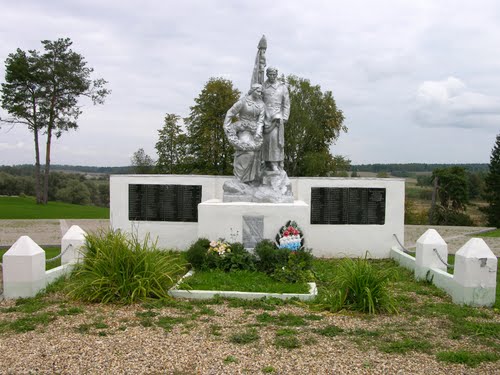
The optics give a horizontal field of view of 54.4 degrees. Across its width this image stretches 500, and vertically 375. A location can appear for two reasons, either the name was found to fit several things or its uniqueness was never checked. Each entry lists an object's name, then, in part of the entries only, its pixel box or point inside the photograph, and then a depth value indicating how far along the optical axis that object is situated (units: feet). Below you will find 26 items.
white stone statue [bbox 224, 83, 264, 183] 31.30
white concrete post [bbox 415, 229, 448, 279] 25.08
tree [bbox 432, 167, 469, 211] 111.96
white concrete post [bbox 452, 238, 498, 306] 20.08
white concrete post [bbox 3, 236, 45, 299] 20.58
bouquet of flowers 26.73
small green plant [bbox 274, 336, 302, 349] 14.73
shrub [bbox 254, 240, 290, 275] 25.38
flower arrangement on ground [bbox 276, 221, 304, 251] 27.27
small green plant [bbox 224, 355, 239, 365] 13.47
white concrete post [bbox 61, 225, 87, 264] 26.03
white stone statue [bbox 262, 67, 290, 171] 32.01
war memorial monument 31.71
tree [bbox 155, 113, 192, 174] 83.15
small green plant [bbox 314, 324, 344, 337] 16.02
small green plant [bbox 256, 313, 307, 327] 17.19
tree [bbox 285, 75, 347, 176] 91.90
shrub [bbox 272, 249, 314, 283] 23.83
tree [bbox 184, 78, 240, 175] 79.10
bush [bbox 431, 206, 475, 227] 110.73
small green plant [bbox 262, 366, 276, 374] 12.87
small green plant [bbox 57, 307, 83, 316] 18.09
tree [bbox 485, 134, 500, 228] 105.29
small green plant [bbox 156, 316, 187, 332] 16.49
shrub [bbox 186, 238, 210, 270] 26.21
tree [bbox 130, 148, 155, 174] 91.15
